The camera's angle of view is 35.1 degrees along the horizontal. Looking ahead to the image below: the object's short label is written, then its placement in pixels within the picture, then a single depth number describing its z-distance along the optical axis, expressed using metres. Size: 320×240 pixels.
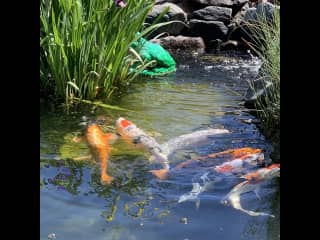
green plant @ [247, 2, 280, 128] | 4.78
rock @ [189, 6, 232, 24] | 11.34
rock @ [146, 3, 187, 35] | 10.55
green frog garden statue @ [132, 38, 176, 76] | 7.56
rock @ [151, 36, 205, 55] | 10.58
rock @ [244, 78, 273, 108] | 5.41
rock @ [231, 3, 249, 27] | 11.25
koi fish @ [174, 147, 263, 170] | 4.20
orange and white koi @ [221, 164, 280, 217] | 3.43
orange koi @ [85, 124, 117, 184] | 4.09
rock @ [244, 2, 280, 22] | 9.65
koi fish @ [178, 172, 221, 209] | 3.49
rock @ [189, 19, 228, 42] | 11.10
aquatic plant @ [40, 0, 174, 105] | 5.37
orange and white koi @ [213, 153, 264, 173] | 3.94
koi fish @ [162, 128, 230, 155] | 4.41
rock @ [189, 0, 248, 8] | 11.80
